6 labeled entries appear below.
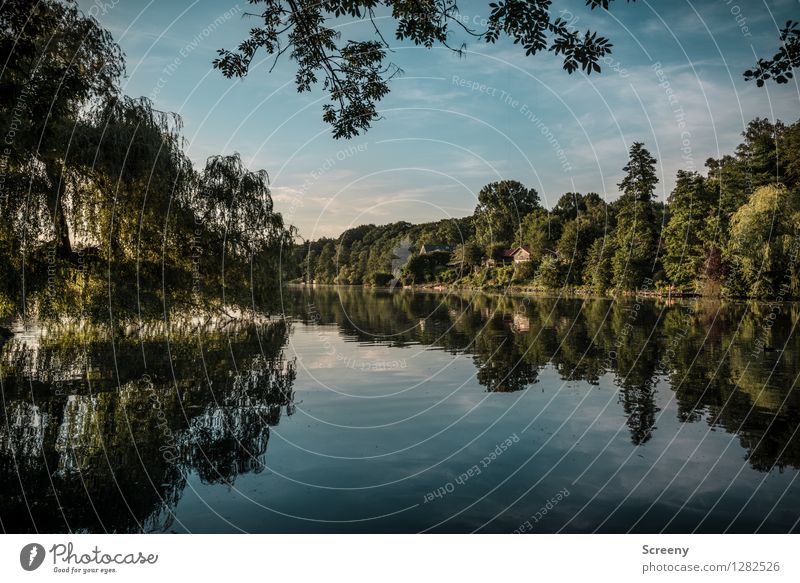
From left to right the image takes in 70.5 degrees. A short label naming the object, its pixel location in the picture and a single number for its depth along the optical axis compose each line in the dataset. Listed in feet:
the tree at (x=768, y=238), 163.12
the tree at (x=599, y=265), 230.48
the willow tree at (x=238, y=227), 62.64
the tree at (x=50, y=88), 32.19
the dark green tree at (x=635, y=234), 221.25
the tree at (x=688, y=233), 203.21
